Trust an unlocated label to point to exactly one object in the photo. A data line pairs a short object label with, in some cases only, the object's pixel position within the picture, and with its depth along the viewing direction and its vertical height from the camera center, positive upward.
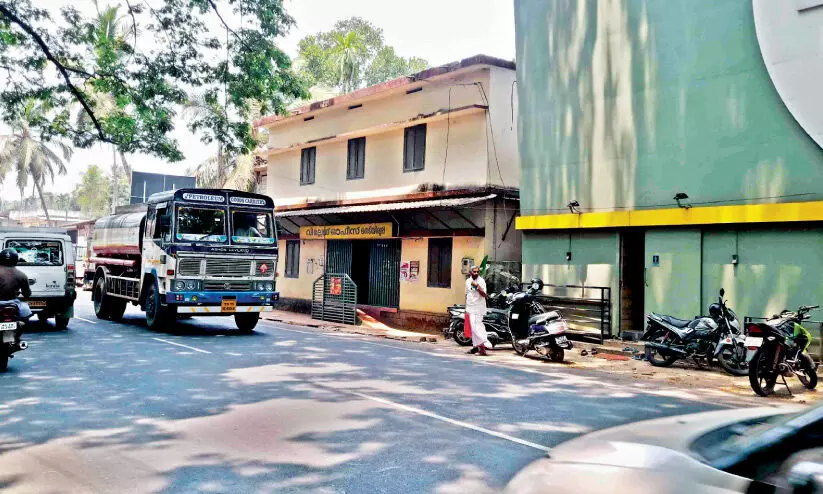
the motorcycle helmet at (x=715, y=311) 10.73 -0.49
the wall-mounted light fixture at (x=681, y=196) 12.61 +1.57
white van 14.12 -0.06
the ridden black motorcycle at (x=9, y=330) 8.78 -0.88
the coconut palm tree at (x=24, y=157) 46.09 +7.37
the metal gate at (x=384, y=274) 19.88 -0.05
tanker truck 14.05 +0.23
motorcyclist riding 9.14 -0.27
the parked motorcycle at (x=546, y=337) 11.96 -1.10
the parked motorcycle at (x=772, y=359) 8.85 -1.03
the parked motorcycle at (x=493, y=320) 14.05 -0.98
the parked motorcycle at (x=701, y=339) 10.39 -0.96
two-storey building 17.23 +2.52
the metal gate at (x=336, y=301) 19.25 -0.87
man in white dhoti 13.01 -0.65
